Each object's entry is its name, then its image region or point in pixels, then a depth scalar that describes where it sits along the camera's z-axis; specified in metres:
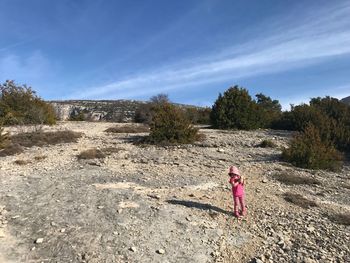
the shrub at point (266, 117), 27.55
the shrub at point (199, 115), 37.43
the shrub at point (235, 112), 26.58
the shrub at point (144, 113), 36.61
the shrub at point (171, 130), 20.11
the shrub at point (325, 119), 19.97
